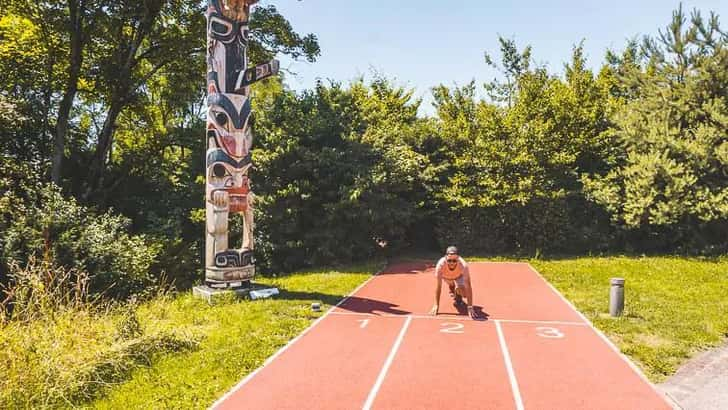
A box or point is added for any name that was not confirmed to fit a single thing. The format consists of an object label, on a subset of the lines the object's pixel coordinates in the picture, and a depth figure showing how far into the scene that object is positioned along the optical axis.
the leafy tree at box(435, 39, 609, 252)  18.09
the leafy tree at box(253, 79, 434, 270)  16.33
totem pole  11.03
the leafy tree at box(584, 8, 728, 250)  16.16
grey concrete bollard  9.65
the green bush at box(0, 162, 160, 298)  10.98
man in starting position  9.83
